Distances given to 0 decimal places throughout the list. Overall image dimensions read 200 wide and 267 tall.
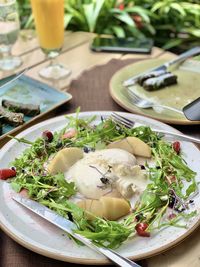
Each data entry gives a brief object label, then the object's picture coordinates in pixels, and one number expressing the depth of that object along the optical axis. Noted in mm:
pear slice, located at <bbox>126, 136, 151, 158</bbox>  1008
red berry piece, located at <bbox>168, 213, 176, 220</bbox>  837
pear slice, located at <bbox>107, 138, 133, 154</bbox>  1012
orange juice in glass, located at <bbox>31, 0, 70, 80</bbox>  1451
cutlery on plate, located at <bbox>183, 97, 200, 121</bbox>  1158
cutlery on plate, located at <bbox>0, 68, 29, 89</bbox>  1308
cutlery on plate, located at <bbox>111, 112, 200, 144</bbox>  1042
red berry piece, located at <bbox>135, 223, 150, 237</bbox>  800
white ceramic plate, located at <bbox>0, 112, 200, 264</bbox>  762
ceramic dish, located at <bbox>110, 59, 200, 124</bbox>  1221
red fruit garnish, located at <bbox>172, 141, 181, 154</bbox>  1026
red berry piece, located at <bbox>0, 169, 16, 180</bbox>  956
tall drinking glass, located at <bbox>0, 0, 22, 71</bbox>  1474
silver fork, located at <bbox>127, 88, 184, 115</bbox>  1247
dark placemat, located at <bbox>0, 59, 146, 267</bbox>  820
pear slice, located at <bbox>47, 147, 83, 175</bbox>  943
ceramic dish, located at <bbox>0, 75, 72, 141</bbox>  1284
